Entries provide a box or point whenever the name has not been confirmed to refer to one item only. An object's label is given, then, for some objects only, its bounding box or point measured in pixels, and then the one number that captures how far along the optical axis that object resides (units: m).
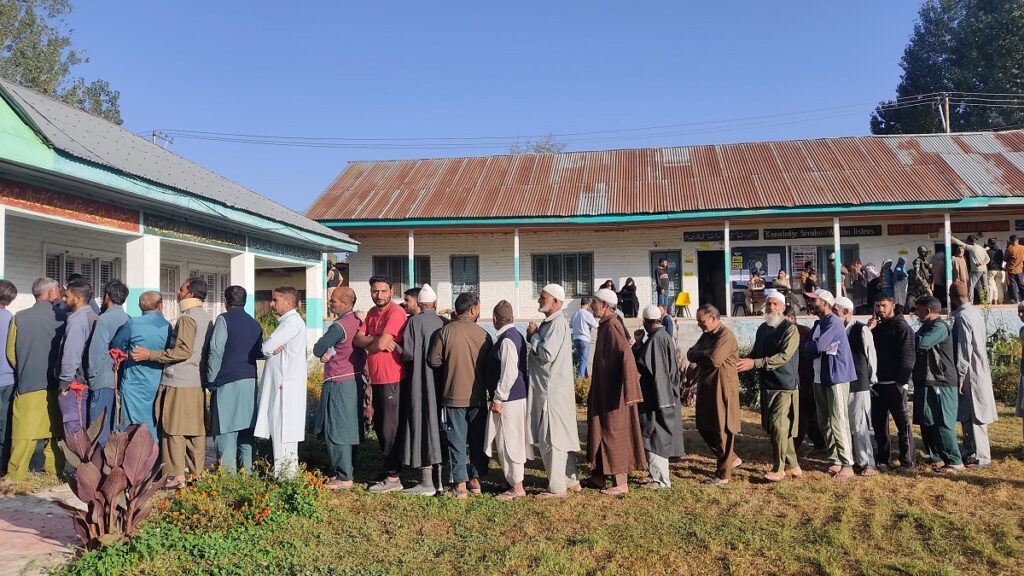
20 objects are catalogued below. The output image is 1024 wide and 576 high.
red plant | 4.14
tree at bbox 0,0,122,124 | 26.64
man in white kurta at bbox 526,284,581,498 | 5.64
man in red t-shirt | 5.85
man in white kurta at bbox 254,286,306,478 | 5.55
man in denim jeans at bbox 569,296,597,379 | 11.87
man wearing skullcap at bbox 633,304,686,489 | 5.87
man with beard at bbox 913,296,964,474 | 6.23
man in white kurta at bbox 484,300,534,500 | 5.54
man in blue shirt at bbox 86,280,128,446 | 5.96
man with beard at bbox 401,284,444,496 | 5.67
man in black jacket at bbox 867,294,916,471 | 6.21
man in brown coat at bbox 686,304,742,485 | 6.00
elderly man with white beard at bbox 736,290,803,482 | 6.00
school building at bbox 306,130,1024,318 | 16.25
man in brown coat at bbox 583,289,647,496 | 5.66
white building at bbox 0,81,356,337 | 7.22
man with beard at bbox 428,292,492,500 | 5.61
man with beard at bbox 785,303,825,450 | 6.74
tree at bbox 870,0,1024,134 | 32.69
